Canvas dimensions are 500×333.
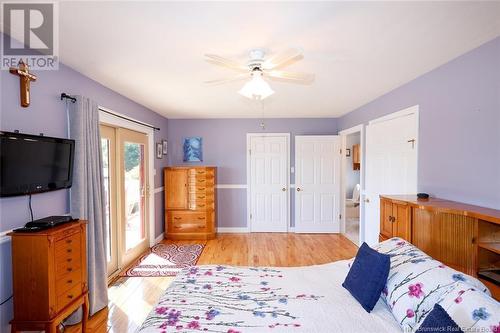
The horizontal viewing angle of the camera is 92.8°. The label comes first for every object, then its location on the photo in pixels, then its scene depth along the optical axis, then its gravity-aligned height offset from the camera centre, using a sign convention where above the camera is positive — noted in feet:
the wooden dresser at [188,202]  14.60 -2.40
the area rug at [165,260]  10.52 -4.79
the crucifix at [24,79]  5.59 +2.04
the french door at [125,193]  10.17 -1.45
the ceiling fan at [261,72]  5.94 +2.42
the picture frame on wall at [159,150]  14.37 +0.80
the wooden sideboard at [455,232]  5.11 -1.70
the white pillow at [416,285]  3.87 -2.14
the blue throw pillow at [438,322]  3.05 -2.12
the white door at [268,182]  16.26 -1.31
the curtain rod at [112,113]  7.07 +2.01
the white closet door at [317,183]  15.80 -1.35
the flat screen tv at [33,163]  5.12 +0.00
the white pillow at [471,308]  3.12 -2.05
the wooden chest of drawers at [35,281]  5.20 -2.58
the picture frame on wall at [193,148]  16.26 +1.02
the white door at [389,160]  8.98 +0.12
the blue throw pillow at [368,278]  4.50 -2.29
